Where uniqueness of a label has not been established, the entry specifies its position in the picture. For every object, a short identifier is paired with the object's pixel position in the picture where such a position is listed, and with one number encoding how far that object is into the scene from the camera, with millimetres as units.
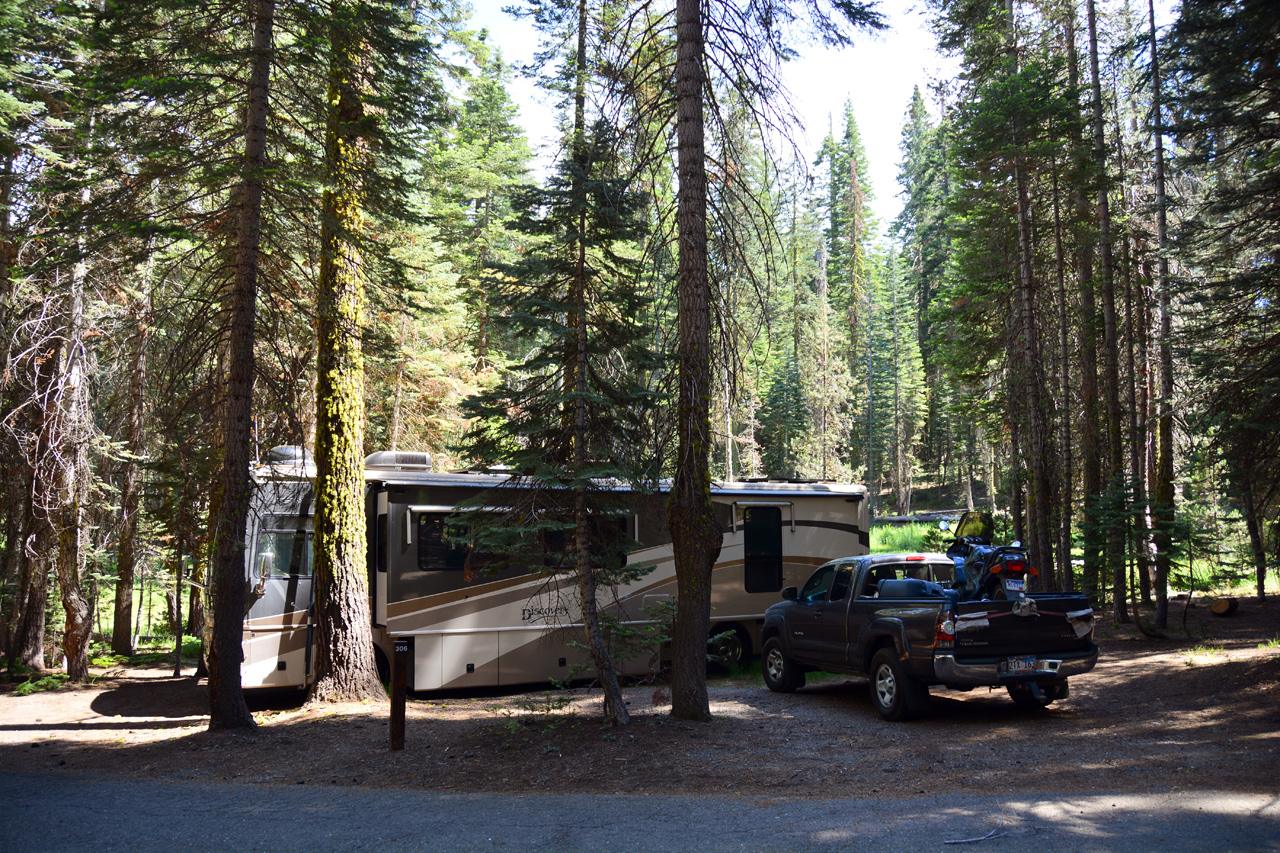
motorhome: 10617
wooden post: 7609
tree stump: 14555
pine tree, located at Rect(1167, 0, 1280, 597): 8164
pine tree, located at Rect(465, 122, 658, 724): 7711
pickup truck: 8391
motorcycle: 8695
